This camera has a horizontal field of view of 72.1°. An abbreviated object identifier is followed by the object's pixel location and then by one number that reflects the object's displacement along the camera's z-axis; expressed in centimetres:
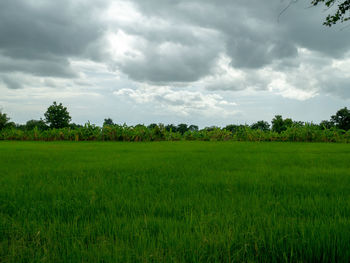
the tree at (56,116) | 4341
